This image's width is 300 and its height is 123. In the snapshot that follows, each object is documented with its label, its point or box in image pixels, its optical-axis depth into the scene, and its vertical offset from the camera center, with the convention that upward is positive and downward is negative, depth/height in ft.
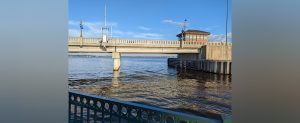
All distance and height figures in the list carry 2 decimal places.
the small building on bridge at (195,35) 73.12 +11.71
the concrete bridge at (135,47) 50.35 +4.59
